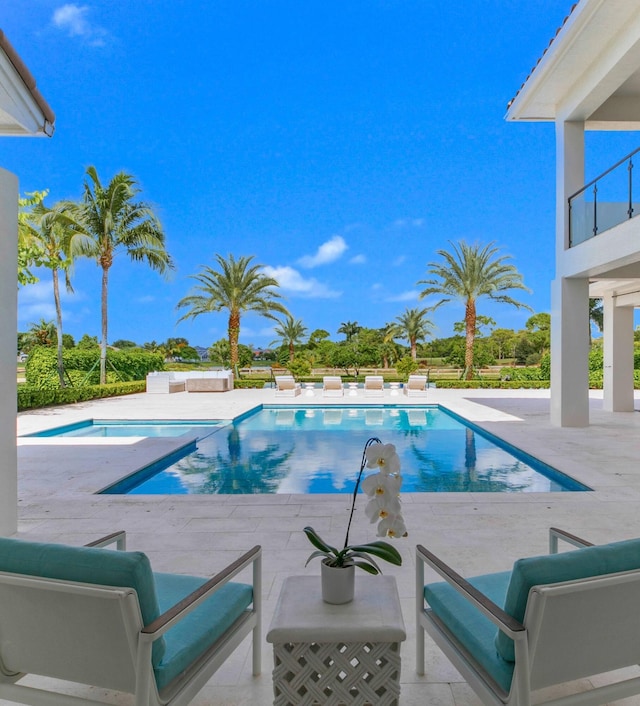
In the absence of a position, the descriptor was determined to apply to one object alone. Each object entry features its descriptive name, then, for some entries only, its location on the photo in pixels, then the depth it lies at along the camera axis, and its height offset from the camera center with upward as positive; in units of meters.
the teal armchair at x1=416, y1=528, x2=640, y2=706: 1.72 -0.93
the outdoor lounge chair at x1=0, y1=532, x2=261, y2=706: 1.72 -0.91
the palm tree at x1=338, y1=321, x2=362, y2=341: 46.50 +2.62
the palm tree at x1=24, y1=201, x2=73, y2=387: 18.19 +4.46
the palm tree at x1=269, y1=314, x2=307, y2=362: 35.47 +1.77
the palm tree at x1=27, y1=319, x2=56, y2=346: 35.81 +2.04
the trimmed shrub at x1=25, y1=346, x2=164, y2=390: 19.25 -0.27
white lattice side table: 1.95 -1.13
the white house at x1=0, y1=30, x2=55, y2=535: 4.23 +0.11
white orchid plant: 1.95 -0.50
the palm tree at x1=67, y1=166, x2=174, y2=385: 19.56 +5.09
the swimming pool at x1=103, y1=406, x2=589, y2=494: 7.05 -1.69
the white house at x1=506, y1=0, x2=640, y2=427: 8.06 +3.43
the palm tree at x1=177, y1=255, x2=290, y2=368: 25.08 +3.22
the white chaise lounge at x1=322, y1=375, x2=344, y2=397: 19.66 -1.07
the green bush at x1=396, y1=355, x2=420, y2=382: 28.06 -0.46
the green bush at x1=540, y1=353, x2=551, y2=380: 24.17 -0.56
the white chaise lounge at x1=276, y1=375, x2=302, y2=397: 19.17 -1.00
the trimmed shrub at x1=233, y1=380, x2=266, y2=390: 24.39 -1.16
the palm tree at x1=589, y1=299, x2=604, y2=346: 40.06 +3.63
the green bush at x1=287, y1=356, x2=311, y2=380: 27.42 -0.47
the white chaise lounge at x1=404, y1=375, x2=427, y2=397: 19.88 -1.01
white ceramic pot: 2.12 -0.91
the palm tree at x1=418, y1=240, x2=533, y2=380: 24.30 +3.81
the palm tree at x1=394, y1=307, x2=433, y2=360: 35.78 +2.21
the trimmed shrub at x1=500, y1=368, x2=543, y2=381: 24.67 -0.77
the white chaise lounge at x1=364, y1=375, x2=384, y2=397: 19.94 -1.00
